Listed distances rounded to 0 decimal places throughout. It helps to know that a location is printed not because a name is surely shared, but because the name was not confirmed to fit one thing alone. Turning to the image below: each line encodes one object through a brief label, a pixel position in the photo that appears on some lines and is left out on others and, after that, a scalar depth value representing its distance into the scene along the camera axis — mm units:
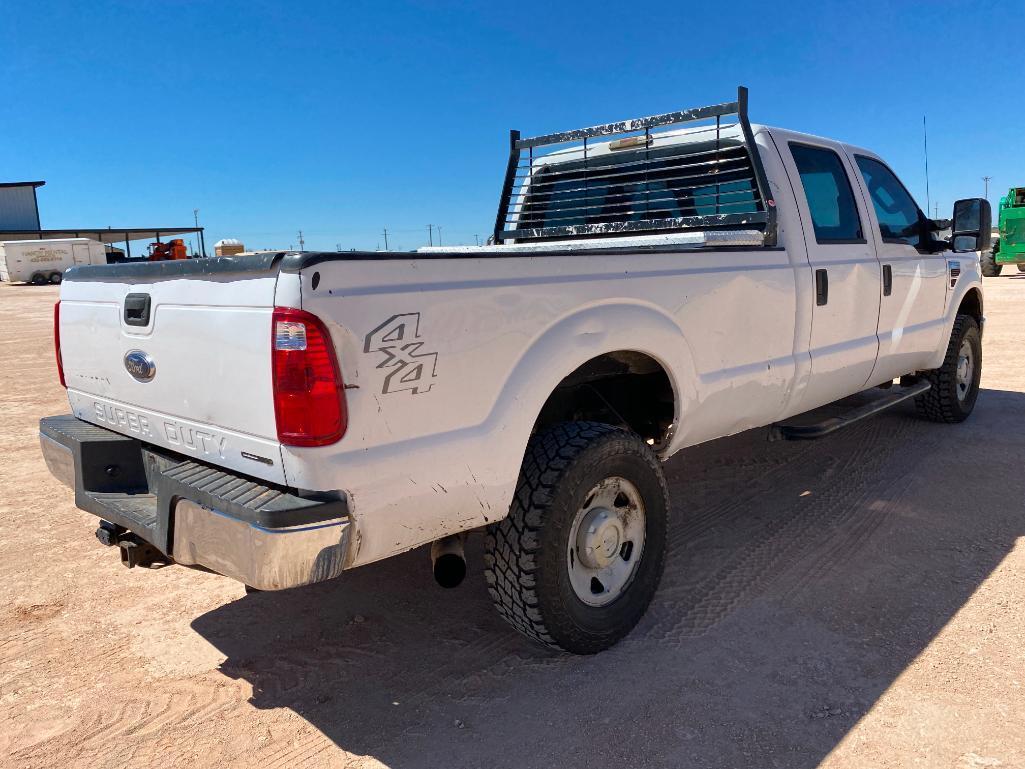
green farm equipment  23656
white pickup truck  2268
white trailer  39750
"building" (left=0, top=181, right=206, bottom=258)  55594
